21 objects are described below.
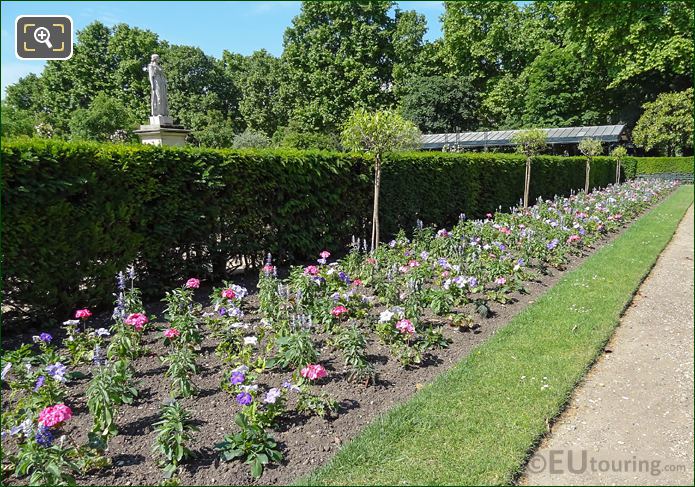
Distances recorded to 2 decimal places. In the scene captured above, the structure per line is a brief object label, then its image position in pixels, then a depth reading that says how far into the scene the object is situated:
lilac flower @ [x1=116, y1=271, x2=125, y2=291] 4.27
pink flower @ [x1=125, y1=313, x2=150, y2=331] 3.72
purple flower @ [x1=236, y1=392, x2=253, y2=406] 2.77
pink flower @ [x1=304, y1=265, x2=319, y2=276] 5.29
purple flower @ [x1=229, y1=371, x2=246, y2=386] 2.94
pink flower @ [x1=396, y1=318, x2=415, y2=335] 3.94
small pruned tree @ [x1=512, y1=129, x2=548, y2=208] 13.20
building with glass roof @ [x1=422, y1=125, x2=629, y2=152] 28.84
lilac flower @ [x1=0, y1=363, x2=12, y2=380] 3.04
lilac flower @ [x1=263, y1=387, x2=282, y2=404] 2.80
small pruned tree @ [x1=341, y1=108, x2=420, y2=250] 7.34
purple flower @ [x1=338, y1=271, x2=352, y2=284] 5.38
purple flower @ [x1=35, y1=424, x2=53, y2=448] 2.38
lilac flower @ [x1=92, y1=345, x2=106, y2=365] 2.88
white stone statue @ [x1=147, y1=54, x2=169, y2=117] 12.66
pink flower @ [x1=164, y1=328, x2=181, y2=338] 3.64
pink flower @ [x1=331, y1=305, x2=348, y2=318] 4.32
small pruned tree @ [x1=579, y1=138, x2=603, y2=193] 17.25
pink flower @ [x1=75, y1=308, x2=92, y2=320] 3.83
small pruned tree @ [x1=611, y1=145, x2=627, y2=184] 22.91
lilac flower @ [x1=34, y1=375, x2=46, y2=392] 2.83
